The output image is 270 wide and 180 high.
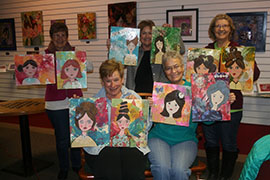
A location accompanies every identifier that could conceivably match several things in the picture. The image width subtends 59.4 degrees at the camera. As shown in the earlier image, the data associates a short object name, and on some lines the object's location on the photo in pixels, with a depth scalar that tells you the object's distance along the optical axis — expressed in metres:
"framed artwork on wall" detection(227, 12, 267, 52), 3.06
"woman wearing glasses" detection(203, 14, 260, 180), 2.32
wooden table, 3.02
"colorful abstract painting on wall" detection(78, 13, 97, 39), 4.04
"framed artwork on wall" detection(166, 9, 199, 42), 3.39
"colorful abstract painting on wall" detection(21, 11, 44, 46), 4.53
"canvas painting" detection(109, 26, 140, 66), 2.37
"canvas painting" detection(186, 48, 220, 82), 2.15
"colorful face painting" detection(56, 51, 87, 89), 2.38
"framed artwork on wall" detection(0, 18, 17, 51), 4.86
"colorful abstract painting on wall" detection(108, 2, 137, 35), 3.71
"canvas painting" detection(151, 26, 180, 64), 2.35
